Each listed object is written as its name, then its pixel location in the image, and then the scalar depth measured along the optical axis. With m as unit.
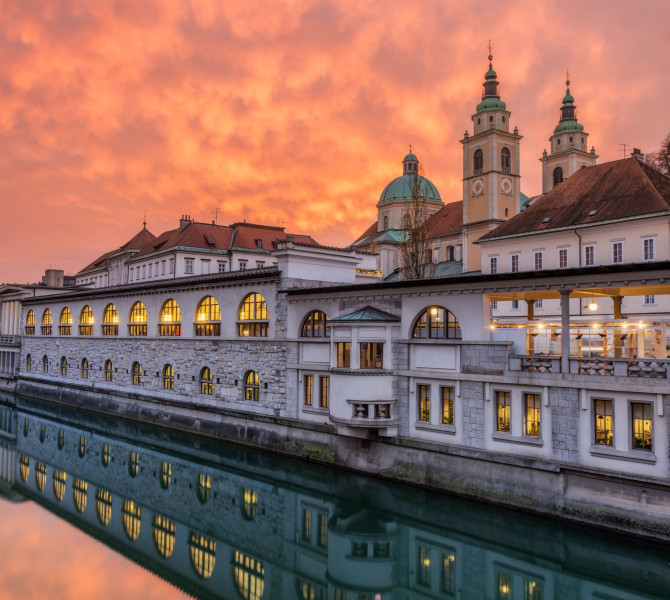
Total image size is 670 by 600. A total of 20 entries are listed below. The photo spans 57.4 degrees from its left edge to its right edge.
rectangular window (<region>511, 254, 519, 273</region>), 54.64
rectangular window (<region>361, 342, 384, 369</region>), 25.88
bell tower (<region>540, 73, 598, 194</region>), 86.94
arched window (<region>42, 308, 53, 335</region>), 57.92
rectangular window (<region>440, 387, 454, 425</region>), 24.06
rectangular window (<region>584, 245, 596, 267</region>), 48.25
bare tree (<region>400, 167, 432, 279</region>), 55.53
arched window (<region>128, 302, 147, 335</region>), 43.19
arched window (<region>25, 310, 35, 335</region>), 61.38
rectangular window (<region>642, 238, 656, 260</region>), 44.28
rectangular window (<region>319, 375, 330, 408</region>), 29.05
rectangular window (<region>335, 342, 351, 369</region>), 26.26
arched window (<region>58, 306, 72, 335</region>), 54.16
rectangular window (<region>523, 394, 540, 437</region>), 21.44
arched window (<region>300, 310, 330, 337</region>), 29.64
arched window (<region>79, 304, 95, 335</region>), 50.69
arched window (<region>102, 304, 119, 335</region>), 47.06
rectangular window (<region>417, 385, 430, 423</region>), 24.95
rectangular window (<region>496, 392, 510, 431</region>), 22.32
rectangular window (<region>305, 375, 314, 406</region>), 30.05
